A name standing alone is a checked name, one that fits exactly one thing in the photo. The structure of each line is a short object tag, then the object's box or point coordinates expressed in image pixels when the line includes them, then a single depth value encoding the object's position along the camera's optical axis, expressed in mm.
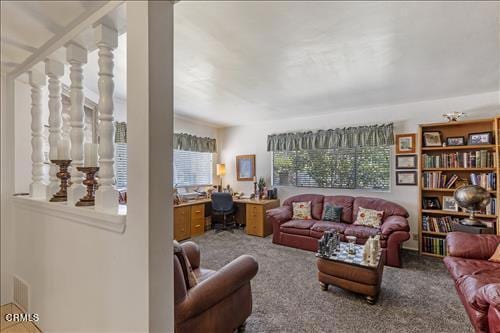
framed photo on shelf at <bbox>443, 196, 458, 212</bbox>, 3609
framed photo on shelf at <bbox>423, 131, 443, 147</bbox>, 3740
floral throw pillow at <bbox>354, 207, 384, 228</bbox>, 3856
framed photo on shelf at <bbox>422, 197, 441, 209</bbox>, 3789
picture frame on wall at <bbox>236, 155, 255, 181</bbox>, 5844
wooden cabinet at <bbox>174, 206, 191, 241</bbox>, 4441
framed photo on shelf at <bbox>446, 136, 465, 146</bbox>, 3615
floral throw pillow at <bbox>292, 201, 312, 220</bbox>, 4527
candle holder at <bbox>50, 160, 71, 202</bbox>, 1634
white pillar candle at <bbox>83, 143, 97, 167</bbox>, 1402
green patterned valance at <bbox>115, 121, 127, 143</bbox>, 4047
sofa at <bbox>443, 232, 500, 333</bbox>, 1532
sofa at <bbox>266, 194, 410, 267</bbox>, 3357
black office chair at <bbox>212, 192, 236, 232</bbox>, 4965
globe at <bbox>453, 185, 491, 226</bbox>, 2910
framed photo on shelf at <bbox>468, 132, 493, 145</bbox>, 3391
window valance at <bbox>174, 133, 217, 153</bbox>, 5102
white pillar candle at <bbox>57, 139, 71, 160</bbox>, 1650
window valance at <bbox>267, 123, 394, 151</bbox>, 4219
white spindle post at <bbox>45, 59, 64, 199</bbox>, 1742
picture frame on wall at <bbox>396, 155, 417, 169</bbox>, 4035
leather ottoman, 2387
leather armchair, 1436
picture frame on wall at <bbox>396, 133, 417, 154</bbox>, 4039
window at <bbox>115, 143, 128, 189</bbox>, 4082
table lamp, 6051
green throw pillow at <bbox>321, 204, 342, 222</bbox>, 4221
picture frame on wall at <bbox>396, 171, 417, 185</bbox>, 4026
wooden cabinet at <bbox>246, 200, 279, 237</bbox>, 4840
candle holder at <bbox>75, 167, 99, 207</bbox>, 1394
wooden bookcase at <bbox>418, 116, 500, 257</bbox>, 3419
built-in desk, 4508
